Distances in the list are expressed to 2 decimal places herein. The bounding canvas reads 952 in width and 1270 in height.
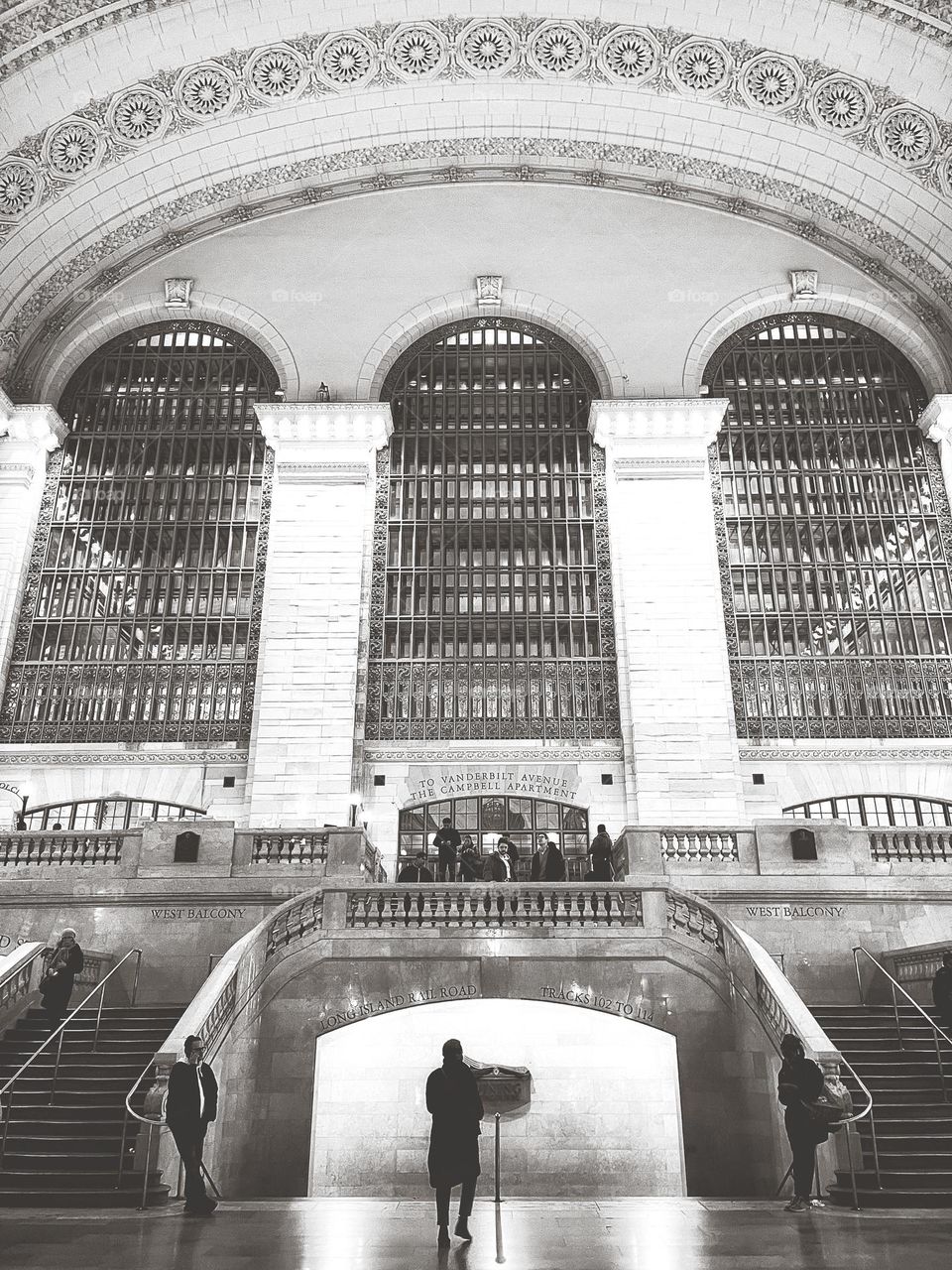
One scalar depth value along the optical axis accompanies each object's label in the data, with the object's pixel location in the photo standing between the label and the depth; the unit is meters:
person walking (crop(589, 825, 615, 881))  14.60
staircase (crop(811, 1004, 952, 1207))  8.30
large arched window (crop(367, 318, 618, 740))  20.38
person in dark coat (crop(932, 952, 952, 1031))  10.72
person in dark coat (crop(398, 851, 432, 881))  15.42
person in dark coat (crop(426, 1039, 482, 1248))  6.62
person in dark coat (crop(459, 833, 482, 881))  15.00
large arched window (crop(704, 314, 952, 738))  20.17
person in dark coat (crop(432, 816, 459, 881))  15.14
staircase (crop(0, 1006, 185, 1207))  8.24
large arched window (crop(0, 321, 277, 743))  20.20
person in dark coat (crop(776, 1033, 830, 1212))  8.02
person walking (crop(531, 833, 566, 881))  14.92
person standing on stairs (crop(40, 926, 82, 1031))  10.98
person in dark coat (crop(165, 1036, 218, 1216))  7.68
